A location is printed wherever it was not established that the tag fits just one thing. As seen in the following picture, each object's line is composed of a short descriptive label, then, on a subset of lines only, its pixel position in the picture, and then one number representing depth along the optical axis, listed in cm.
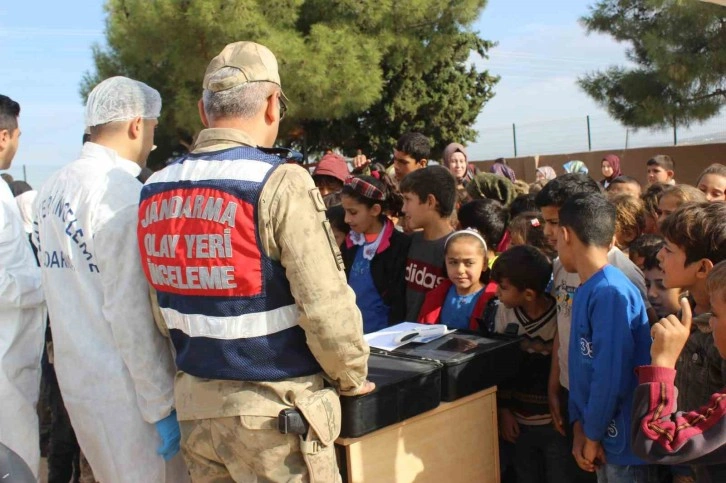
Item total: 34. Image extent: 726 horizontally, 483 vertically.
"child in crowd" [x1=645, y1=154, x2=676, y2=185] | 735
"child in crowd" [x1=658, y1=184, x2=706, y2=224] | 405
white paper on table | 297
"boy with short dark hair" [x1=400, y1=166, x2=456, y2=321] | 388
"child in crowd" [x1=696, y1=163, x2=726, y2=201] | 468
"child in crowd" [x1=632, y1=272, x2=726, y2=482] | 208
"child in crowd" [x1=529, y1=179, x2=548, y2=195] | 619
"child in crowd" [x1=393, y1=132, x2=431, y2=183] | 566
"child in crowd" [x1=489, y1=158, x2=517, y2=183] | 810
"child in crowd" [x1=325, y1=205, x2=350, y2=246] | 467
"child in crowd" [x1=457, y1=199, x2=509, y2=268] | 431
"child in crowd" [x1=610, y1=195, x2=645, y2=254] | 413
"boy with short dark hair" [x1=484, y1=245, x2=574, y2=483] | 325
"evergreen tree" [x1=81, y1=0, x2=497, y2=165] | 1644
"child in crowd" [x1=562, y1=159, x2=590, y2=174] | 959
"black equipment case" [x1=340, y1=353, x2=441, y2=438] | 243
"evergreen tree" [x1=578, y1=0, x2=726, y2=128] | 1305
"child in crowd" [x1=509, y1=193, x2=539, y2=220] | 460
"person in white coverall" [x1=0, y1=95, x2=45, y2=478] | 319
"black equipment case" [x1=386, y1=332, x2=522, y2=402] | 275
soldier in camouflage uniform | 215
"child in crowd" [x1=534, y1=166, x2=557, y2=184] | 1055
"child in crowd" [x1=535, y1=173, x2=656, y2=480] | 303
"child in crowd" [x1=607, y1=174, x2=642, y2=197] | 583
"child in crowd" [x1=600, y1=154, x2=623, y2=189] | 1028
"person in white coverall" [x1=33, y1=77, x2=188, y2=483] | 257
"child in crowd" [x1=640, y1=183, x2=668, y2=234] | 462
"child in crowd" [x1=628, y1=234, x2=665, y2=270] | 357
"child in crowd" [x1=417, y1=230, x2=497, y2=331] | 354
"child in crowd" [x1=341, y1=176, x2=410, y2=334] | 402
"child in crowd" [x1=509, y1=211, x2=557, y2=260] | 401
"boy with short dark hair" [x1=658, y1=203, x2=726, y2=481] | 244
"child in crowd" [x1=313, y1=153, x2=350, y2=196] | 618
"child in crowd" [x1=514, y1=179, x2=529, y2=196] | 628
